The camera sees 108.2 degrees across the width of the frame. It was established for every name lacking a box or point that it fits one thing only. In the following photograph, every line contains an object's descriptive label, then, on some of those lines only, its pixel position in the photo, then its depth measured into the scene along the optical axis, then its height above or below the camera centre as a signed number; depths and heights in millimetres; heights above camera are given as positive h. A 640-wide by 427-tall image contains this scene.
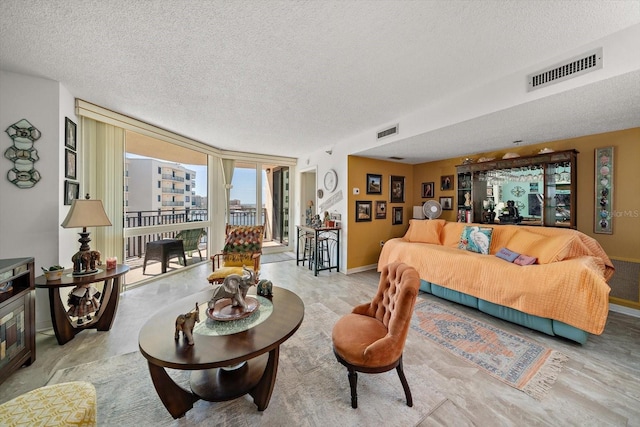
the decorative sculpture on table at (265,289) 2007 -669
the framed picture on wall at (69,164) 2565 +548
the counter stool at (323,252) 4676 -859
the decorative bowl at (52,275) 2184 -598
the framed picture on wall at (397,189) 5188 +532
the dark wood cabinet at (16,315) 1681 -803
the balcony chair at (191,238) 4590 -534
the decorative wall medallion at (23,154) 2219 +562
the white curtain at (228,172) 5465 +949
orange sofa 2148 -707
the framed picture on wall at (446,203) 4754 +195
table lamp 2277 -100
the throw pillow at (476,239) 3346 -401
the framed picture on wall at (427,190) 5109 +496
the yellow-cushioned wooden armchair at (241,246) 3480 -529
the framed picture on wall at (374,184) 4781 +602
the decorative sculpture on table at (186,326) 1322 -653
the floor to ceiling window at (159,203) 3744 +171
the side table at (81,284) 2148 -911
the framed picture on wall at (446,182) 4750 +624
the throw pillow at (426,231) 4029 -336
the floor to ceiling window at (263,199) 5801 +346
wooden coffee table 1239 -763
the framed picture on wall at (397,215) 5245 -62
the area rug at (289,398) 1455 -1298
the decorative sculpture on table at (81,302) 2344 -930
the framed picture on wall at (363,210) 4648 +45
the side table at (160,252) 4133 -716
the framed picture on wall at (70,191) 2564 +244
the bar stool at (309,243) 4879 -694
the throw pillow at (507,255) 2834 -529
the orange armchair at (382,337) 1478 -875
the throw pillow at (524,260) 2664 -555
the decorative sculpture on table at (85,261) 2350 -508
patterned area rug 1810 -1284
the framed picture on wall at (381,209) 4949 +71
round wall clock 4783 +676
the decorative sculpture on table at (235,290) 1636 -561
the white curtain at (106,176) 3027 +497
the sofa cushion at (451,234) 3816 -361
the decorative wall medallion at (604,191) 2969 +283
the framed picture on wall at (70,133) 2576 +900
